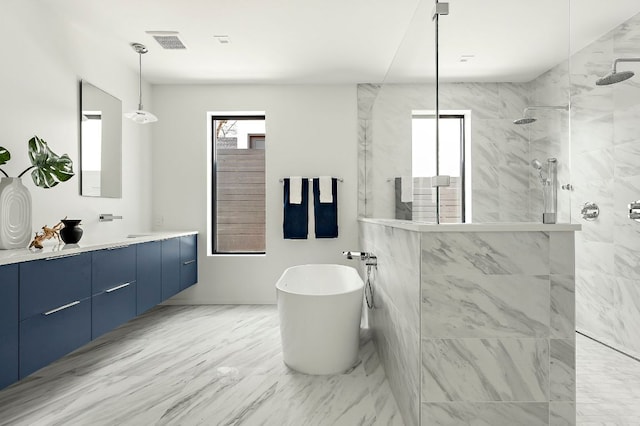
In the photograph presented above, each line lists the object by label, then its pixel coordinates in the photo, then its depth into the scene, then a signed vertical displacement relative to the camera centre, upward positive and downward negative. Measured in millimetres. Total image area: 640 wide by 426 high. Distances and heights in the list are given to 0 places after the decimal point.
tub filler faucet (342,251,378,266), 2673 -333
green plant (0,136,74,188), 2076 +279
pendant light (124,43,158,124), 2803 +767
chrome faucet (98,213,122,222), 2883 -42
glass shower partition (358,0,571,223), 1316 +412
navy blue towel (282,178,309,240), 3688 -74
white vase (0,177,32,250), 1841 -14
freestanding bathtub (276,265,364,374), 2104 -701
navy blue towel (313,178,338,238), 3695 -11
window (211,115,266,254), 4004 +140
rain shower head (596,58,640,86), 2139 +854
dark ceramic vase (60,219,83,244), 2084 -118
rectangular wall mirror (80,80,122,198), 2709 +560
